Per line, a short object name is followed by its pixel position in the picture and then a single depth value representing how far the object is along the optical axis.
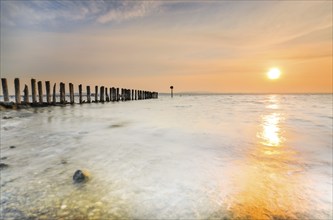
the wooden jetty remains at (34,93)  15.30
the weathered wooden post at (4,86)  15.29
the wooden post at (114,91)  30.99
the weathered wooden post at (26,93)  17.44
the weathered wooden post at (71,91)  21.76
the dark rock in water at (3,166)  3.36
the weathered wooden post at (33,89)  17.36
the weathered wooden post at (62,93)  20.33
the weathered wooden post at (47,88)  19.16
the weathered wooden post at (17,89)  15.66
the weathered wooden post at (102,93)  27.44
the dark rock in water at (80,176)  2.88
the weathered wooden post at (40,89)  18.45
